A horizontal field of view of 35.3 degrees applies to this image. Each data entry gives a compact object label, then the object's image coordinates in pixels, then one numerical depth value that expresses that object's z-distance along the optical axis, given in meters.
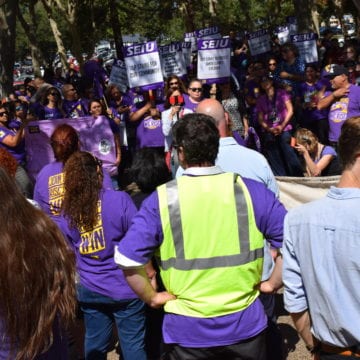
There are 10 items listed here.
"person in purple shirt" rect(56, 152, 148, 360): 3.26
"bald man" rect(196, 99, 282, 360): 3.25
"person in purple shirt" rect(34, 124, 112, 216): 3.79
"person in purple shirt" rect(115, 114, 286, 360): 2.45
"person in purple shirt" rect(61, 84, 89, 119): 8.05
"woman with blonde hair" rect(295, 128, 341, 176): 5.57
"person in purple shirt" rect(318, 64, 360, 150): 6.62
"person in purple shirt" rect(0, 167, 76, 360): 1.66
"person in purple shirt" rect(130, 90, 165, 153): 7.07
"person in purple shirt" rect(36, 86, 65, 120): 7.77
